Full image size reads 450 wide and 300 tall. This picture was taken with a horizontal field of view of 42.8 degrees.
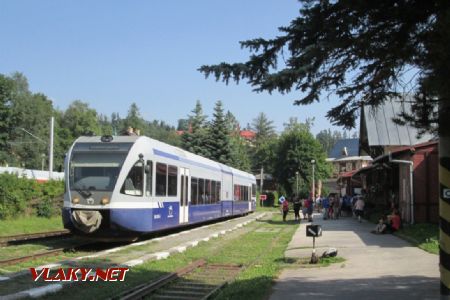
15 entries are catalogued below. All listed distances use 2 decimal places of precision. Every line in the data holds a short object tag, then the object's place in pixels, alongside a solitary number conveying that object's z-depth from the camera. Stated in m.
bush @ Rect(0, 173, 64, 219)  24.23
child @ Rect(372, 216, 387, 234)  21.30
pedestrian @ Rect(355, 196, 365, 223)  30.64
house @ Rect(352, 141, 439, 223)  23.64
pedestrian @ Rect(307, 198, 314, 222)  32.57
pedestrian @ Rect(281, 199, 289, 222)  36.64
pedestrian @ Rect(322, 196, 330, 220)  36.25
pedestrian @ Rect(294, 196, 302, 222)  35.84
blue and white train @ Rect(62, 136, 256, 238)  15.50
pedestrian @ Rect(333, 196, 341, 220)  36.56
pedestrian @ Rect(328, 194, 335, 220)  36.41
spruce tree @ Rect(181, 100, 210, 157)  76.15
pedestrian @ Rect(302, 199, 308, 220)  35.94
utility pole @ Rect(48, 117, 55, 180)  39.48
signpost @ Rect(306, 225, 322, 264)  13.63
